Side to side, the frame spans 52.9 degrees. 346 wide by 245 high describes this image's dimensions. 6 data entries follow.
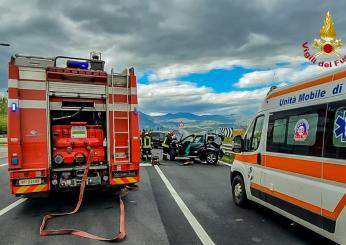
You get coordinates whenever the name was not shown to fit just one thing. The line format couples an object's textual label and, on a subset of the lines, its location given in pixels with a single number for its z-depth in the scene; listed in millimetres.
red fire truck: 7352
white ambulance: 4535
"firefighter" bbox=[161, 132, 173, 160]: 20047
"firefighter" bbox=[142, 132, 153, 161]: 19341
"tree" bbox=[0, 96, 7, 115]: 99188
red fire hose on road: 5520
